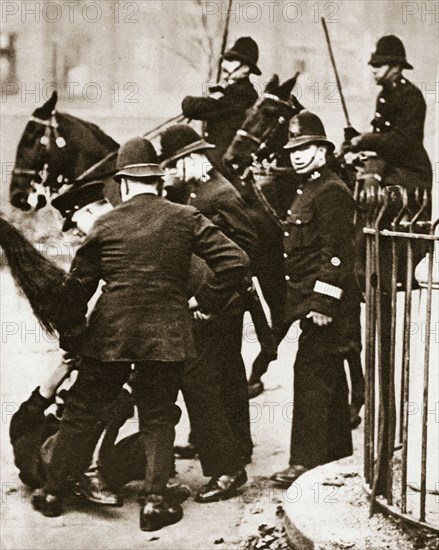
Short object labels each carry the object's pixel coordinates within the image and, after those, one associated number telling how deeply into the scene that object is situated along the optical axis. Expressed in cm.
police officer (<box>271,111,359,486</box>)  484
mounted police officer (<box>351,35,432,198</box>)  483
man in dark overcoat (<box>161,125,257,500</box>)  474
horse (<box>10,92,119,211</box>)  478
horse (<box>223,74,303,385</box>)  494
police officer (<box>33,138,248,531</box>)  439
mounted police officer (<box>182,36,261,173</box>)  480
